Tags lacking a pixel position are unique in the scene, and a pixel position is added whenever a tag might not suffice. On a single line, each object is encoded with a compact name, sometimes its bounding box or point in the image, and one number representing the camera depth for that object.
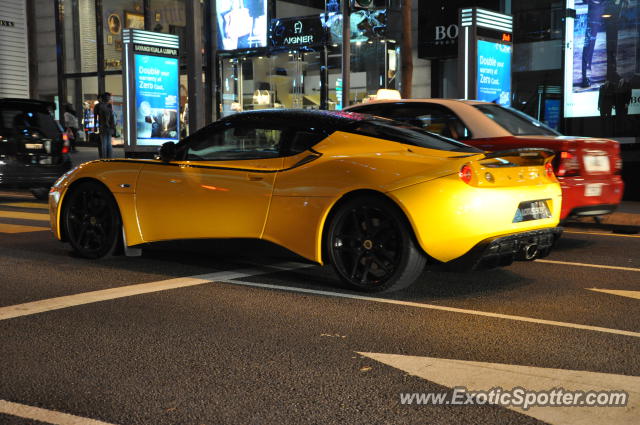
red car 8.48
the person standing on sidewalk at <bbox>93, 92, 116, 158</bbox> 20.31
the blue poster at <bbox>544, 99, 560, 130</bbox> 19.73
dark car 14.16
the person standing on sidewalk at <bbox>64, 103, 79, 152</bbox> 27.81
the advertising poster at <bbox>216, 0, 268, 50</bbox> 26.22
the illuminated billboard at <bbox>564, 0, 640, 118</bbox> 17.64
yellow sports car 5.97
